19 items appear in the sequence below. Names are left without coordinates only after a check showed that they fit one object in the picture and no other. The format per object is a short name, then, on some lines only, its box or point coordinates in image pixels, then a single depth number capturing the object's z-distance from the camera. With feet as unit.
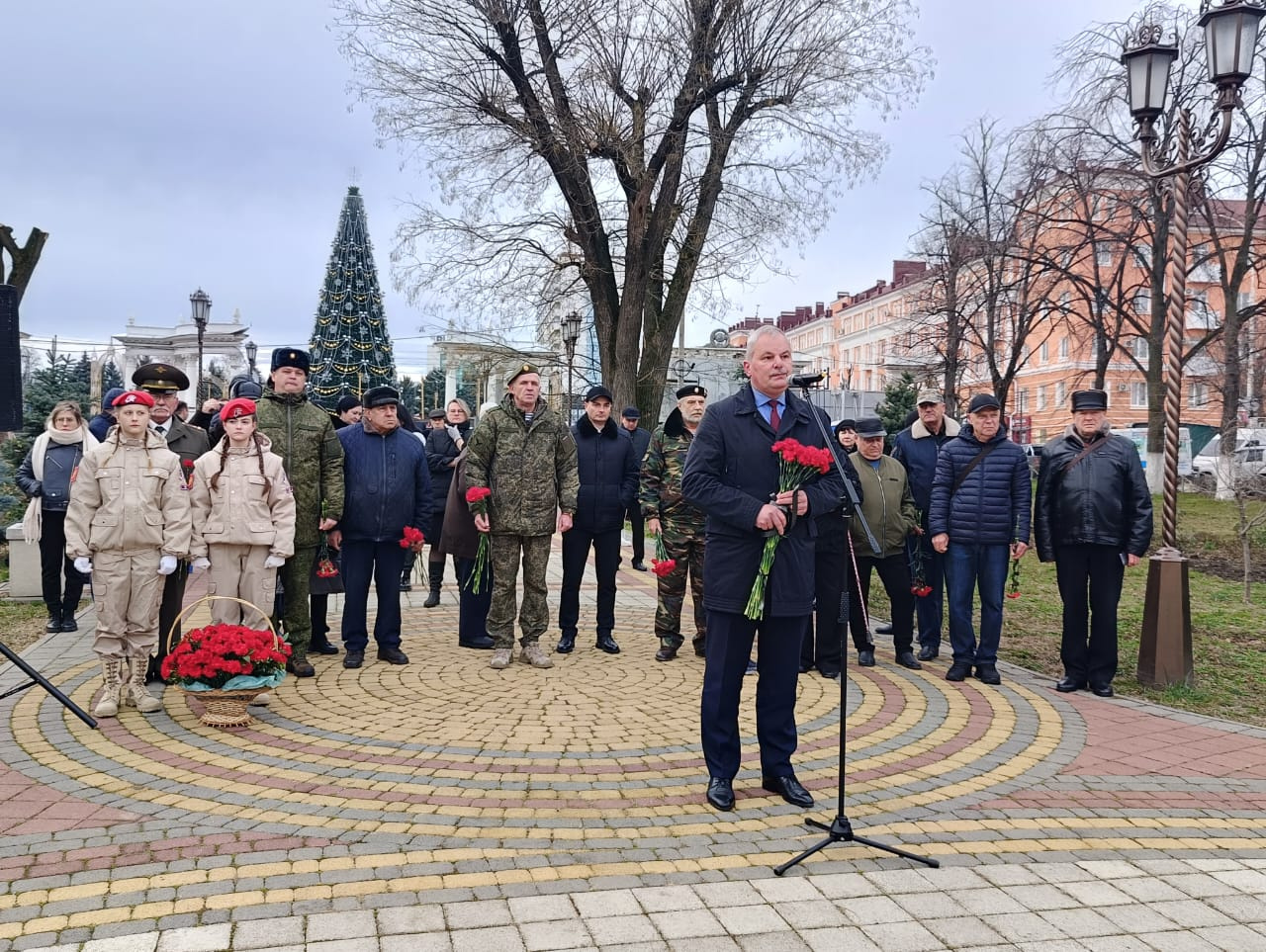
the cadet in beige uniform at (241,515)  20.10
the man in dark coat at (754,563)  14.57
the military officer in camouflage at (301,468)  22.68
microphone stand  12.30
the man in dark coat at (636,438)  40.11
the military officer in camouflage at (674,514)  24.58
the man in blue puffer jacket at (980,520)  23.24
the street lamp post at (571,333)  76.18
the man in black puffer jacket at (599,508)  26.04
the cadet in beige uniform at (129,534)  18.89
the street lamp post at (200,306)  81.56
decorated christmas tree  103.35
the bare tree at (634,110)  55.16
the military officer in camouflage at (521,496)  23.85
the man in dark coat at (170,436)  21.53
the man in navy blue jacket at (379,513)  23.77
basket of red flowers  17.78
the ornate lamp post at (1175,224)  22.79
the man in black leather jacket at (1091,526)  22.16
